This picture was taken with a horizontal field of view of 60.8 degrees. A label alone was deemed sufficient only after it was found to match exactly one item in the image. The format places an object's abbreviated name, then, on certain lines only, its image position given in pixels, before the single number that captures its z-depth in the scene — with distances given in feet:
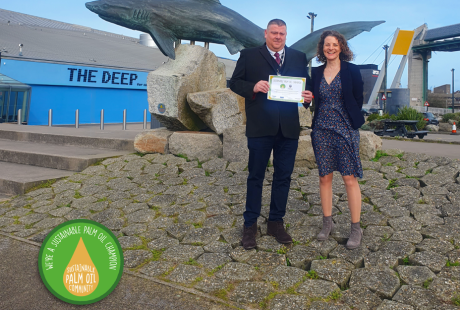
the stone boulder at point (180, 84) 20.92
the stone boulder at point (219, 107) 20.21
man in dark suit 10.41
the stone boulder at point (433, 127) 60.40
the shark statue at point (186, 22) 21.38
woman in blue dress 10.11
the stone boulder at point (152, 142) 20.83
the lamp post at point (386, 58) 134.35
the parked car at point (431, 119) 76.24
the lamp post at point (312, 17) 100.37
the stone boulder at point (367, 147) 18.02
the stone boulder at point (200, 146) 19.84
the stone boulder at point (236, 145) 18.66
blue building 54.80
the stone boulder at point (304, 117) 20.92
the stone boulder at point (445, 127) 62.41
